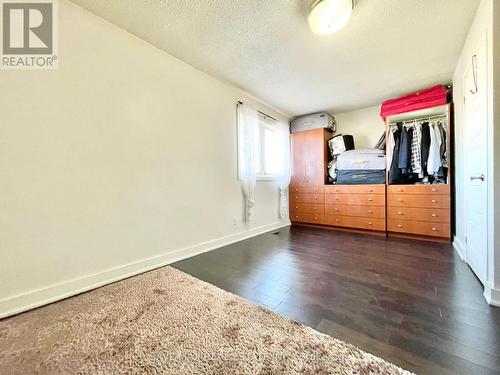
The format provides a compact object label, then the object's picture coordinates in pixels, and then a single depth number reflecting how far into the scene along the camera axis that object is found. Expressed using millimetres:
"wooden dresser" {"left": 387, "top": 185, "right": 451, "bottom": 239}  2959
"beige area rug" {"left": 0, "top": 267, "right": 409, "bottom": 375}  960
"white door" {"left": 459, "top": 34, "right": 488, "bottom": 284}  1596
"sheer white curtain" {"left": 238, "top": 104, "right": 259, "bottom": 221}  3209
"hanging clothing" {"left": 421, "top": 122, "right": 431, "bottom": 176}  3119
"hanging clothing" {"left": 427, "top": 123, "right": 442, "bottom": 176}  3008
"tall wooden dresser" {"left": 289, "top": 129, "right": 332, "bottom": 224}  4070
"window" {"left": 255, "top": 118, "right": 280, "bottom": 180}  3844
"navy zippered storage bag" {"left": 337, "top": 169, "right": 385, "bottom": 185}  3531
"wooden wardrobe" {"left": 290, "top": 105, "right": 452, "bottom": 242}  3021
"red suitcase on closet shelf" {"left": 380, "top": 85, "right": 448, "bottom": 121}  3028
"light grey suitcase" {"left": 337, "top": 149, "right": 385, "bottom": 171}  3516
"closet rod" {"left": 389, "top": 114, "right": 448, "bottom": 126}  3242
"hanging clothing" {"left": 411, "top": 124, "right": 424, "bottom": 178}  3172
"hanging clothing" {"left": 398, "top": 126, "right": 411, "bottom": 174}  3238
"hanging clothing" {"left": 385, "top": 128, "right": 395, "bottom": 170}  3422
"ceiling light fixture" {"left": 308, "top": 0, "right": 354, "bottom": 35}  1599
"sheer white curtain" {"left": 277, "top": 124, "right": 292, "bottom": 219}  4148
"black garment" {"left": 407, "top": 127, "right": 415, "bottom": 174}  3246
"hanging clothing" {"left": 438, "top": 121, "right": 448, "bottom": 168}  2996
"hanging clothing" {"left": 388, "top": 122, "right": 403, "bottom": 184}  3338
